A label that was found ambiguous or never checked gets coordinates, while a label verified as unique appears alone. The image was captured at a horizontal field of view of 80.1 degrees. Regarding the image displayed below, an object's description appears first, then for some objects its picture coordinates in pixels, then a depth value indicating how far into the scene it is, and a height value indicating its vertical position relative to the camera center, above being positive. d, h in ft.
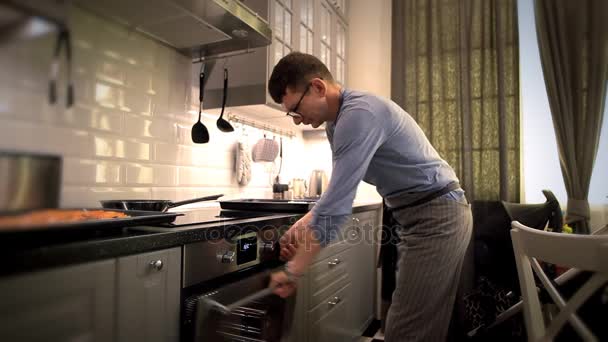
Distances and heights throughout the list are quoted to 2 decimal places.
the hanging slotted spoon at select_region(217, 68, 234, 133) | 5.68 +0.99
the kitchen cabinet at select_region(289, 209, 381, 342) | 5.04 -1.76
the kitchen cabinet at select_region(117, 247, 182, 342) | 2.50 -0.85
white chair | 2.81 -0.66
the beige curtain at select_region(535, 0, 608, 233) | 7.51 +2.26
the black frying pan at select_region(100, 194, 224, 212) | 3.77 -0.25
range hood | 4.11 +2.00
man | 3.82 -0.19
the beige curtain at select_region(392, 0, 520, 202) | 8.24 +2.48
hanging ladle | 5.65 +0.82
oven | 3.02 -0.98
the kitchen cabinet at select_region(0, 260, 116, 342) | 1.91 -0.73
